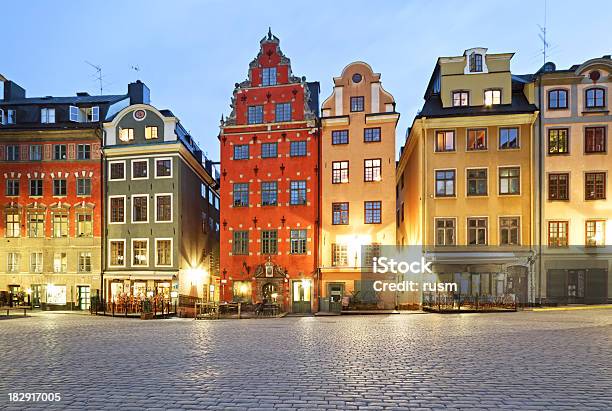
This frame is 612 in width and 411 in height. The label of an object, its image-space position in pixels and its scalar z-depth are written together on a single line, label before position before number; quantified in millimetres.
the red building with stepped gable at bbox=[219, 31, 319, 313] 34125
